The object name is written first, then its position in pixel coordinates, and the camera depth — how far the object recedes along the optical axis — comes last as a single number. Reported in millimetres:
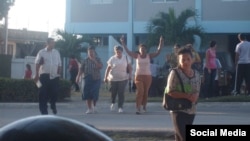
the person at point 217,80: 19969
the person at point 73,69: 28391
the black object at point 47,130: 3609
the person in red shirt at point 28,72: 27478
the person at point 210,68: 18656
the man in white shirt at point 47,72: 13820
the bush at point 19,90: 19391
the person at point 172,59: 16647
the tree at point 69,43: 38688
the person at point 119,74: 15727
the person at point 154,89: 21219
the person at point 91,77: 15734
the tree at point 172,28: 34625
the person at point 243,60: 18312
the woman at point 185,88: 8263
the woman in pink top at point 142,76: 15430
